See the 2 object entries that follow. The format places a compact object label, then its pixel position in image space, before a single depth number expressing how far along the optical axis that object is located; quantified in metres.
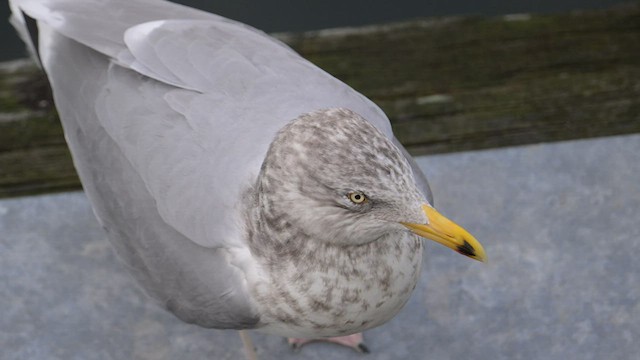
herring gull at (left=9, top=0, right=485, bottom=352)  4.32
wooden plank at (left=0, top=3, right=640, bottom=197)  6.85
